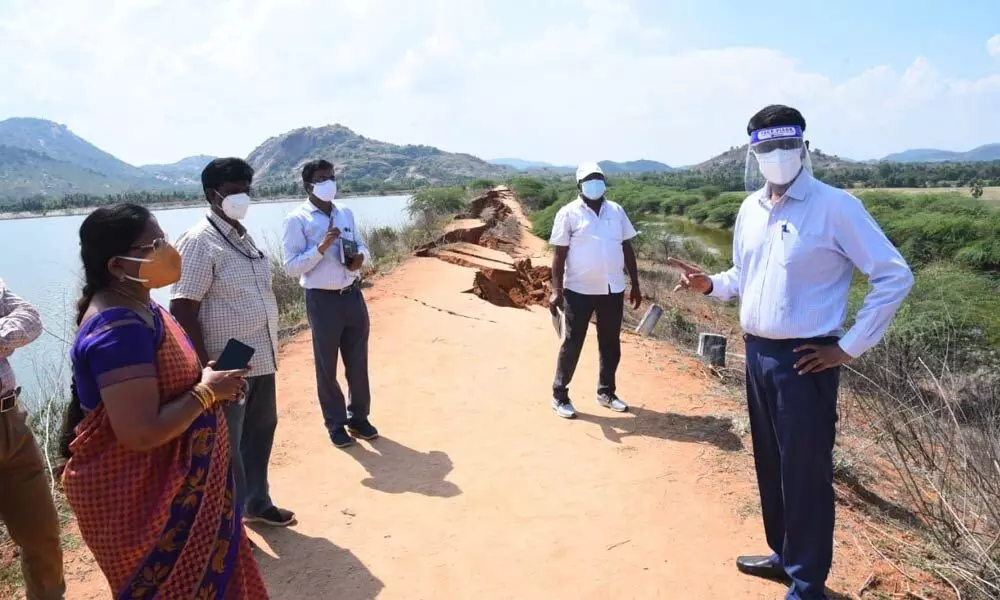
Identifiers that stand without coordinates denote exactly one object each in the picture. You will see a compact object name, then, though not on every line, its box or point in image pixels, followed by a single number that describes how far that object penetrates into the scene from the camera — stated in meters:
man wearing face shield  2.22
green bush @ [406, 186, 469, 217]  22.50
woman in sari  1.63
